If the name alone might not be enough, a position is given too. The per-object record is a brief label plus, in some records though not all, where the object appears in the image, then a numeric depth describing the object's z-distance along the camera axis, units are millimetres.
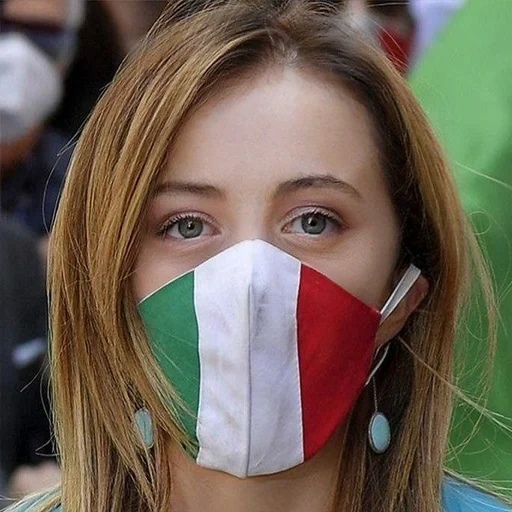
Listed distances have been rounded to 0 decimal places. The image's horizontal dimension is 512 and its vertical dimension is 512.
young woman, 4301
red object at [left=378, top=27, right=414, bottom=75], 5109
